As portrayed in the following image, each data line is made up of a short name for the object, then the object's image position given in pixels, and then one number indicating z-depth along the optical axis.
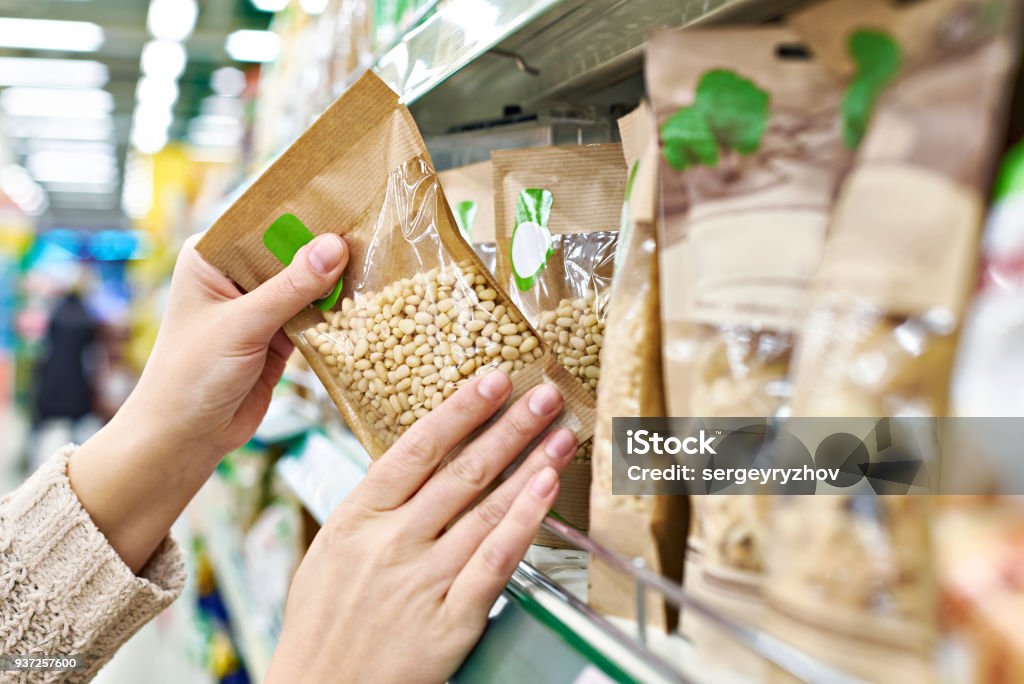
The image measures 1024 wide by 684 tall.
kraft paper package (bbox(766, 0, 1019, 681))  0.38
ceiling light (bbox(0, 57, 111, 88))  7.09
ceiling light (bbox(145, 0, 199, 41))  4.51
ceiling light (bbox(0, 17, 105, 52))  5.99
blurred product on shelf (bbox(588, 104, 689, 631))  0.56
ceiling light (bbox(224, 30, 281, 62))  6.07
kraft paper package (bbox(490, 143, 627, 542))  0.86
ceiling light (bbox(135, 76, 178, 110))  6.59
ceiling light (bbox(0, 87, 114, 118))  8.20
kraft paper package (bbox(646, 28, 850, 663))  0.47
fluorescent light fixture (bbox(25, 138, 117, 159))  10.95
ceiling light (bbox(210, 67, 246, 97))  6.93
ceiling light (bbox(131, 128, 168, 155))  8.52
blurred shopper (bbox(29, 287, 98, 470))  7.18
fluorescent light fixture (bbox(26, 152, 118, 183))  11.99
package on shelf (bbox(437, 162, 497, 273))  1.01
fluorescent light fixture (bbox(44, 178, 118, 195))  14.22
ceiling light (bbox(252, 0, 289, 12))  5.42
